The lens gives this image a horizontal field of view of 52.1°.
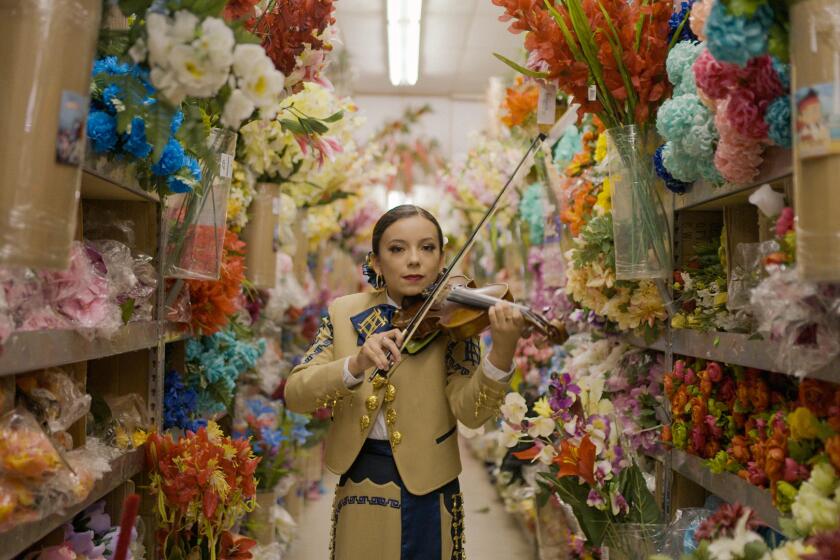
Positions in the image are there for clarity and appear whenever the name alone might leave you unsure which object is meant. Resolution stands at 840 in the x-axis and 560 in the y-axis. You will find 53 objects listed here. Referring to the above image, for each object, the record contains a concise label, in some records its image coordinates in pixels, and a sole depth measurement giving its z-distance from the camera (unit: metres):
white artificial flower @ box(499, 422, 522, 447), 2.40
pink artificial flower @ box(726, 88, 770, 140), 1.54
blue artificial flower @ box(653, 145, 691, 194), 2.20
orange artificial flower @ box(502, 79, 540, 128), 3.65
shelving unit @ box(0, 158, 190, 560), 1.50
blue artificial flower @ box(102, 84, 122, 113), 1.76
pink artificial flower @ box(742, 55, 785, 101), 1.47
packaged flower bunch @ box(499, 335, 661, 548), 2.19
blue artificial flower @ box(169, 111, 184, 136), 1.92
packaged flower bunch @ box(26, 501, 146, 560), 1.77
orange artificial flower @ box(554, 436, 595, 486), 2.17
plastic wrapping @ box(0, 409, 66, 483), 1.41
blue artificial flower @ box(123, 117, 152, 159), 1.81
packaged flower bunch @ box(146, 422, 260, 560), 2.16
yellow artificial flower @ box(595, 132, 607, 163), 2.73
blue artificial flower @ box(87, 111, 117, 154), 1.77
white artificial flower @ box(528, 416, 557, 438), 2.36
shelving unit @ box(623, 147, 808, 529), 1.63
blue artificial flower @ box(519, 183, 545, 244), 4.21
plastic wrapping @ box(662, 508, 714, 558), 1.95
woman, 2.21
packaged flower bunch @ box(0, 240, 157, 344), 1.51
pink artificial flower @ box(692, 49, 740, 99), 1.56
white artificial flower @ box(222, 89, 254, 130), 1.43
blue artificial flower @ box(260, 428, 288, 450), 3.94
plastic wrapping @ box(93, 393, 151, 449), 2.24
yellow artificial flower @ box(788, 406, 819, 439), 1.48
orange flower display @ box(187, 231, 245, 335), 2.75
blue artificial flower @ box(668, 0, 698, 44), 2.13
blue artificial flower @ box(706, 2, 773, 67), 1.32
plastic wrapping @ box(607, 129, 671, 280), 2.26
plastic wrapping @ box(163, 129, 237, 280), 2.42
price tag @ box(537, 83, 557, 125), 2.51
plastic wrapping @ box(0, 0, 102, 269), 1.30
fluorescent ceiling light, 5.96
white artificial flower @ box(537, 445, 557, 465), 2.35
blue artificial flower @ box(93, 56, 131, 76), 1.75
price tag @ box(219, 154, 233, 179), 2.41
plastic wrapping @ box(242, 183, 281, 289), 3.67
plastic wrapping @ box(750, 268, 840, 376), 1.36
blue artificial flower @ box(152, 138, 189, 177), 2.03
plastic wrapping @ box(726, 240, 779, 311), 1.67
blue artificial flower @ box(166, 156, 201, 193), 2.14
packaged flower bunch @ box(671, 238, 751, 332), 2.06
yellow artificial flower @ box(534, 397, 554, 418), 2.38
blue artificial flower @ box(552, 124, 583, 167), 3.63
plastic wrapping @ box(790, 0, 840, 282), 1.23
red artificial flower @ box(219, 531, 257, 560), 2.30
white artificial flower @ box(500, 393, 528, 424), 2.39
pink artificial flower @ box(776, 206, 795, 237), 1.48
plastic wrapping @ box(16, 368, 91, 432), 1.71
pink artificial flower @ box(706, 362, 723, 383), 1.98
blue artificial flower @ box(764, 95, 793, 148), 1.46
